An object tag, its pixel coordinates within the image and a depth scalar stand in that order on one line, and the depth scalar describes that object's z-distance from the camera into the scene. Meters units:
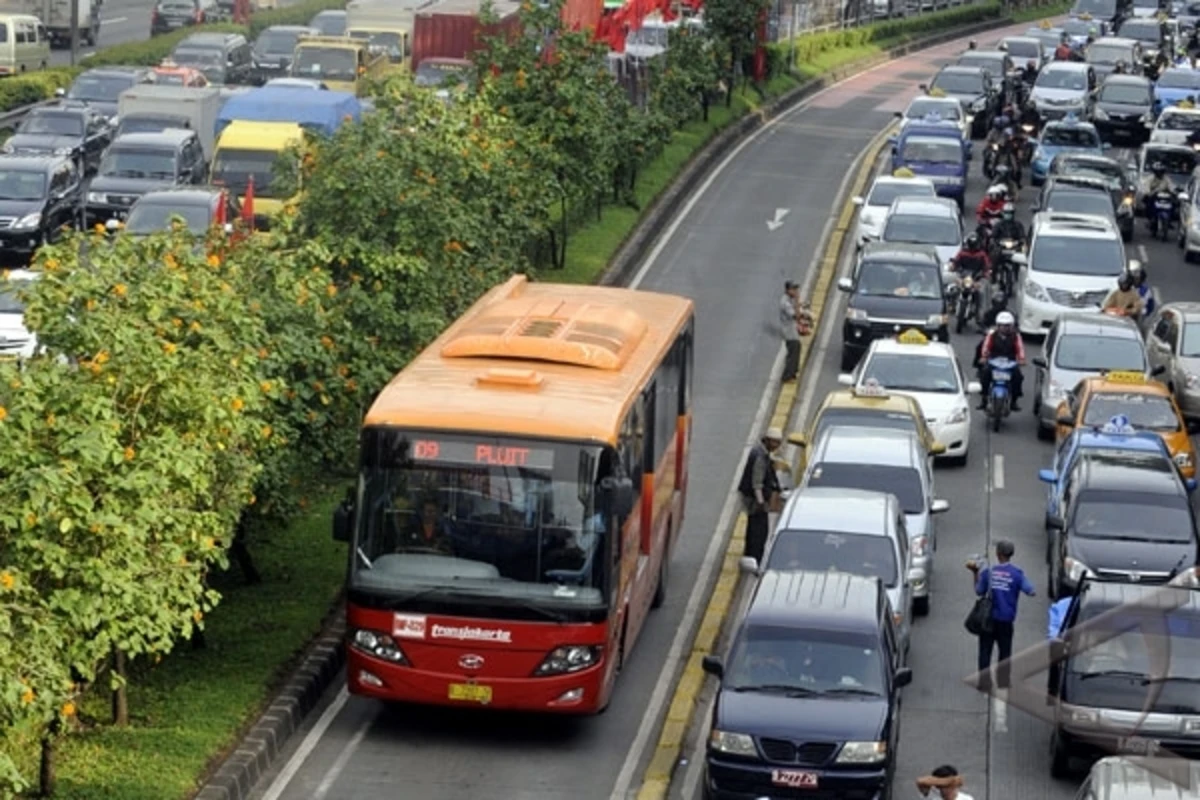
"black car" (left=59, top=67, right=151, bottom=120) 59.88
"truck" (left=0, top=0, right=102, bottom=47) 77.56
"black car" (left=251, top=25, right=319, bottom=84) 67.81
